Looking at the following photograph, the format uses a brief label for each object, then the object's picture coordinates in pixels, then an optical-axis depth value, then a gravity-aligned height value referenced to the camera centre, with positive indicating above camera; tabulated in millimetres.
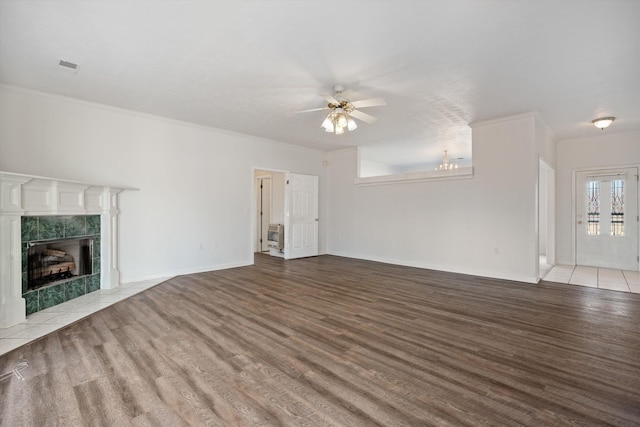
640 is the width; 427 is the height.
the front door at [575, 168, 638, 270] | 5879 -78
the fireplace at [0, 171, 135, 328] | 3141 -345
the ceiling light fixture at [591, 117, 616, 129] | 4938 +1599
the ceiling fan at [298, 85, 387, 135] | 3764 +1442
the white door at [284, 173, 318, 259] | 7223 -33
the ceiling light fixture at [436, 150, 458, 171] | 8750 +1626
